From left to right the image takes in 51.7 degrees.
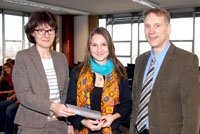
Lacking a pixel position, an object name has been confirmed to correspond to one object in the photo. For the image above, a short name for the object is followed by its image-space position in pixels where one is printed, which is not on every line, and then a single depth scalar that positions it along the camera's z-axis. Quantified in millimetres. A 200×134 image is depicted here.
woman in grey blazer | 1607
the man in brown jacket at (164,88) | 1461
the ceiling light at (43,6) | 8281
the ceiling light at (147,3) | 8366
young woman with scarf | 1787
